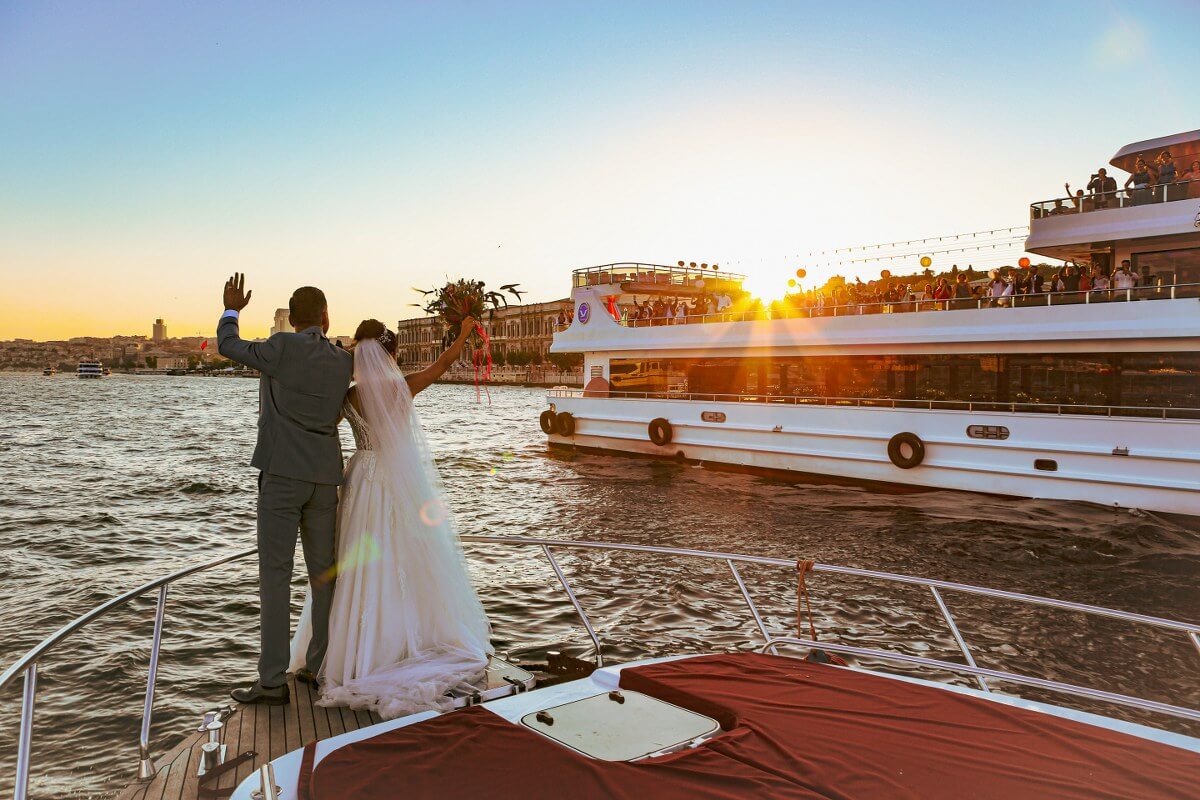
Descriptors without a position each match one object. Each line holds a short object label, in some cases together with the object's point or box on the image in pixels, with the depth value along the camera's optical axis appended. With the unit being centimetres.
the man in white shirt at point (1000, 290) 1853
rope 427
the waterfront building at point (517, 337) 14200
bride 434
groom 416
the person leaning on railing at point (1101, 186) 1803
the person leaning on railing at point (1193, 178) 1658
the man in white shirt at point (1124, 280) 1675
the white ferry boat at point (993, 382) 1625
